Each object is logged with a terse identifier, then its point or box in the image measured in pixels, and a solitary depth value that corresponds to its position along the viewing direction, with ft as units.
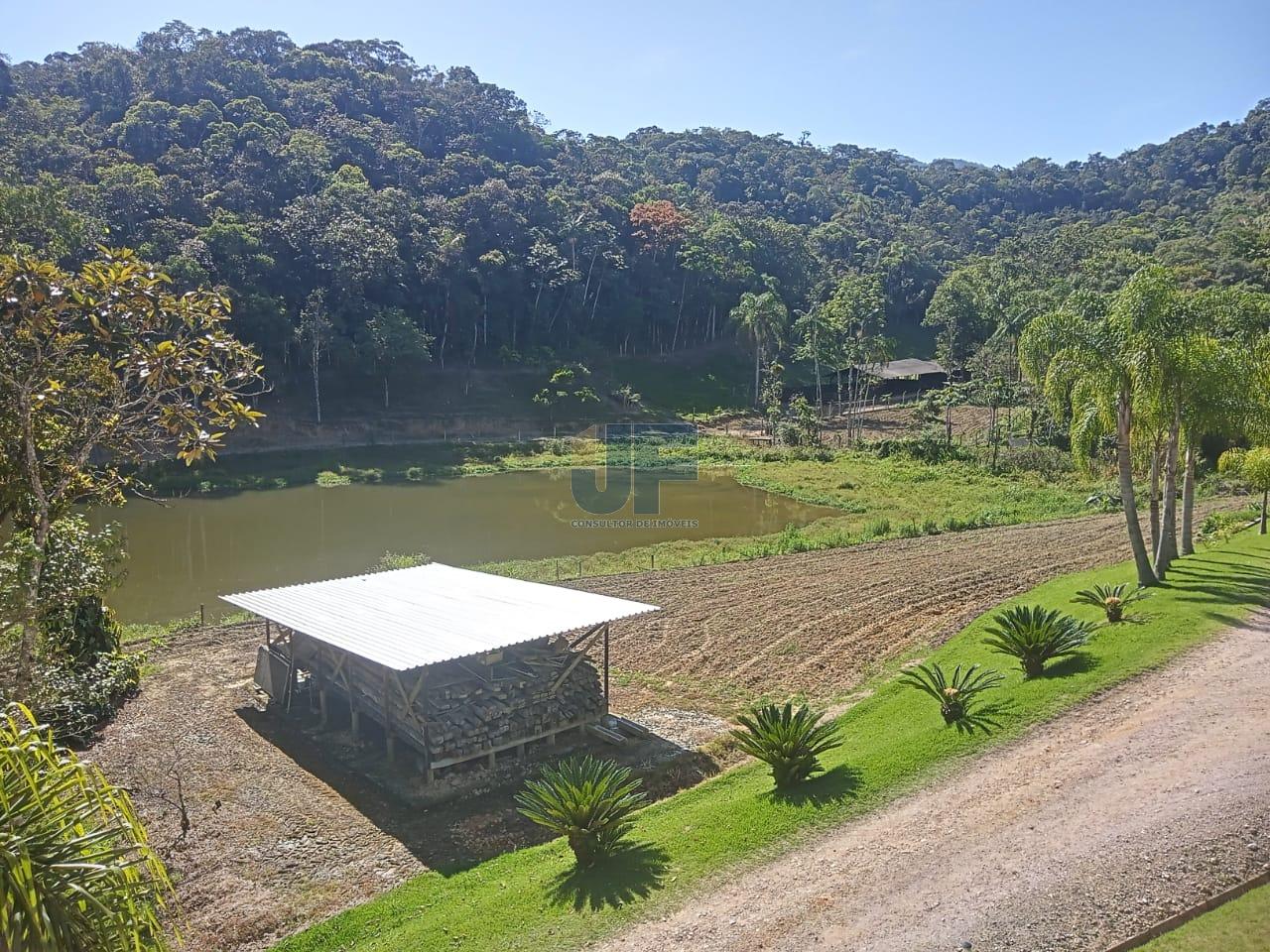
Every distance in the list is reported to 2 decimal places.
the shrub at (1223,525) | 76.95
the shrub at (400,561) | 85.56
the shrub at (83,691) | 26.66
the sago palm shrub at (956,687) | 38.11
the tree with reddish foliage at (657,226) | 273.95
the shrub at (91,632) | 48.34
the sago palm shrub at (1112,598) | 48.93
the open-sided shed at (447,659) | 41.16
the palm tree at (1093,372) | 55.21
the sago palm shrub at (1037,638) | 42.24
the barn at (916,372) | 237.45
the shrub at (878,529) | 100.89
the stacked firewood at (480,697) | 41.27
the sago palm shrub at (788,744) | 34.37
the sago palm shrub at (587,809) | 30.40
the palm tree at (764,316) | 207.41
